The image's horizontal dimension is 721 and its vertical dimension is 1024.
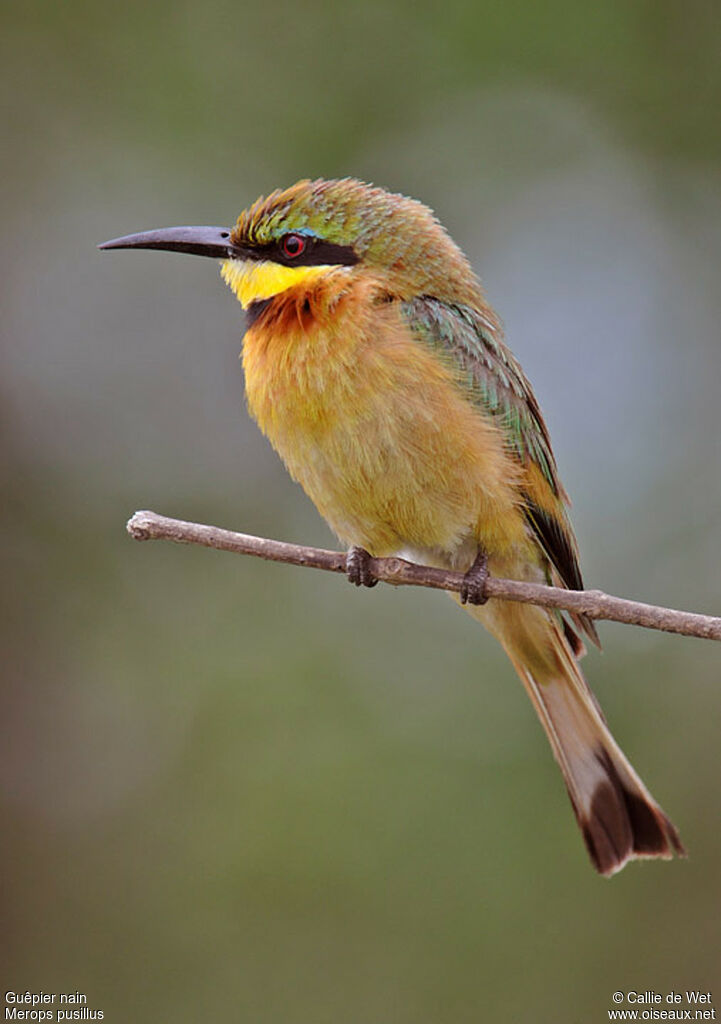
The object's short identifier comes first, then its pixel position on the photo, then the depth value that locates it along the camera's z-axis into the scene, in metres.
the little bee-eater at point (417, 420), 5.66
